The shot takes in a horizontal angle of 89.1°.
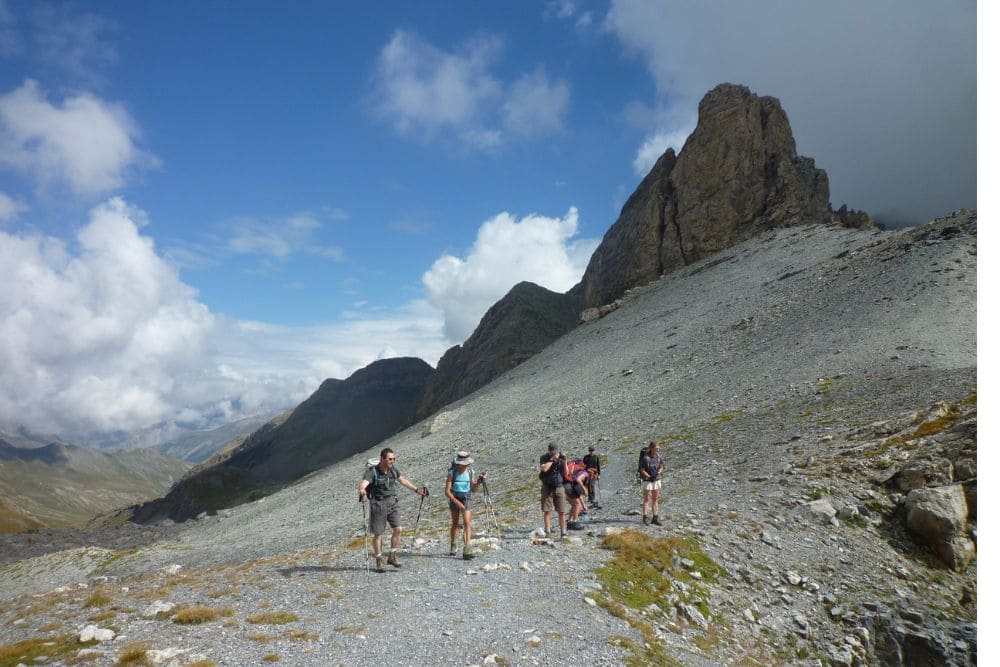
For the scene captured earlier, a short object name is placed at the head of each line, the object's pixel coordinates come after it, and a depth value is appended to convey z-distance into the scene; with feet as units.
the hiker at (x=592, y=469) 68.67
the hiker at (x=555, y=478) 52.54
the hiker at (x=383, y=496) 44.01
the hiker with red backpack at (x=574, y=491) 54.39
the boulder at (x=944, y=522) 49.37
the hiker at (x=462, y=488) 46.68
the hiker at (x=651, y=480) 56.70
